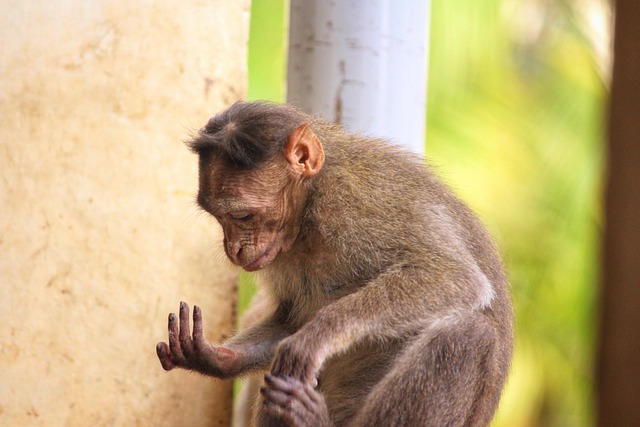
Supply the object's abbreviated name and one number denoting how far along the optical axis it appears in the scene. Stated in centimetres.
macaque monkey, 1027
